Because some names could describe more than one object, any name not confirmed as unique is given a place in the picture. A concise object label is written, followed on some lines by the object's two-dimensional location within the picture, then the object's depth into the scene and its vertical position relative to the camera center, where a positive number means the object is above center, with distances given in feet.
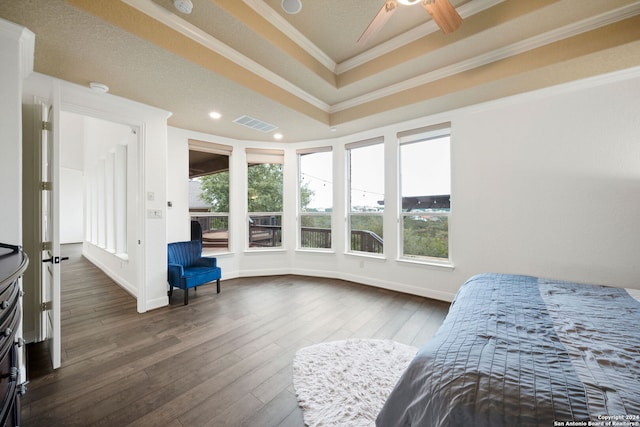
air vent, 11.71 +4.57
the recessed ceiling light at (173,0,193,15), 6.13 +5.37
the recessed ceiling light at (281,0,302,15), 7.22 +6.27
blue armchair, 10.94 -2.67
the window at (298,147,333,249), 15.67 +1.07
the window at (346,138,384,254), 13.88 +1.04
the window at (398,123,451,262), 11.77 +1.01
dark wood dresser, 2.86 -1.54
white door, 6.54 -0.04
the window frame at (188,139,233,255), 13.67 +3.11
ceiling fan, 5.24 +4.56
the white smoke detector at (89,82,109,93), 8.30 +4.43
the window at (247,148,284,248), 15.70 +1.08
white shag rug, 5.00 -4.12
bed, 2.68 -2.06
